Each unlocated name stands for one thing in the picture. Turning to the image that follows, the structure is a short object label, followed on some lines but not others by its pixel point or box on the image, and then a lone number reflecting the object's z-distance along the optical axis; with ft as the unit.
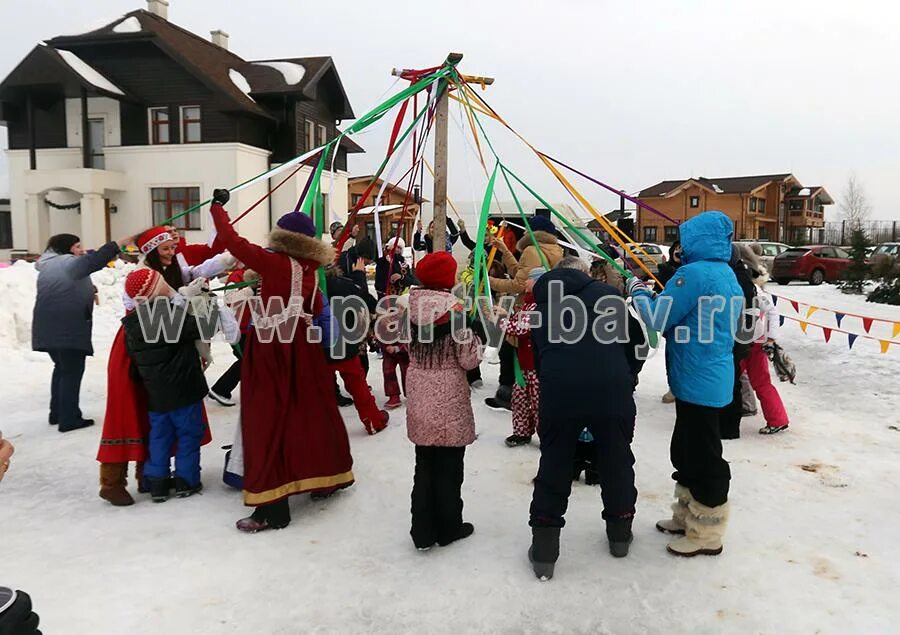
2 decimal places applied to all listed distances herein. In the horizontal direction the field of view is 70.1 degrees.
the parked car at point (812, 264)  66.54
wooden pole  15.38
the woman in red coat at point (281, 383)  11.89
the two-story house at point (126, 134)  67.51
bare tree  161.61
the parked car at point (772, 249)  84.07
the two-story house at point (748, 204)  149.18
